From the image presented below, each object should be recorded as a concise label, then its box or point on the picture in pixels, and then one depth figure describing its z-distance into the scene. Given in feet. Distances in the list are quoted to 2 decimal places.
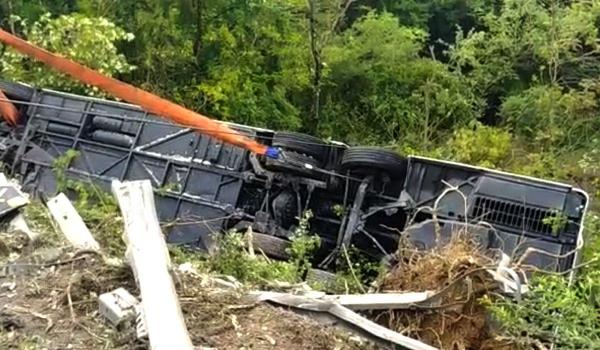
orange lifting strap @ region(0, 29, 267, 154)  25.70
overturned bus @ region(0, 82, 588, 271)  24.68
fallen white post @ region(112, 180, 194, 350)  12.66
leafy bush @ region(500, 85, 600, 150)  44.50
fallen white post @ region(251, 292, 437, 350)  15.55
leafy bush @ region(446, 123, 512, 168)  42.29
